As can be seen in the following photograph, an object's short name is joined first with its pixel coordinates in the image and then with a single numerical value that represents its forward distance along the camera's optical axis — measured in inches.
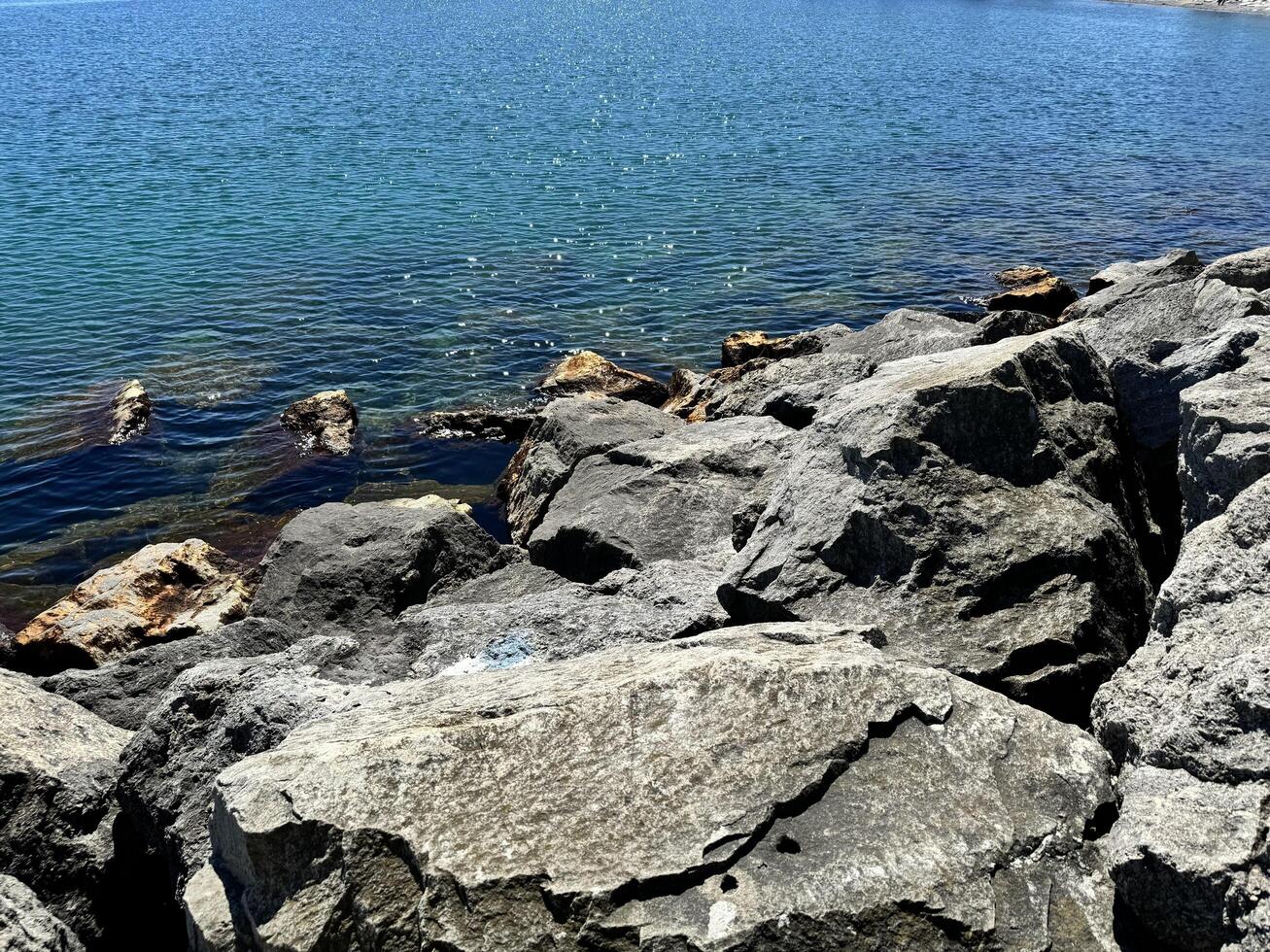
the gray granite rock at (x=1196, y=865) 199.0
